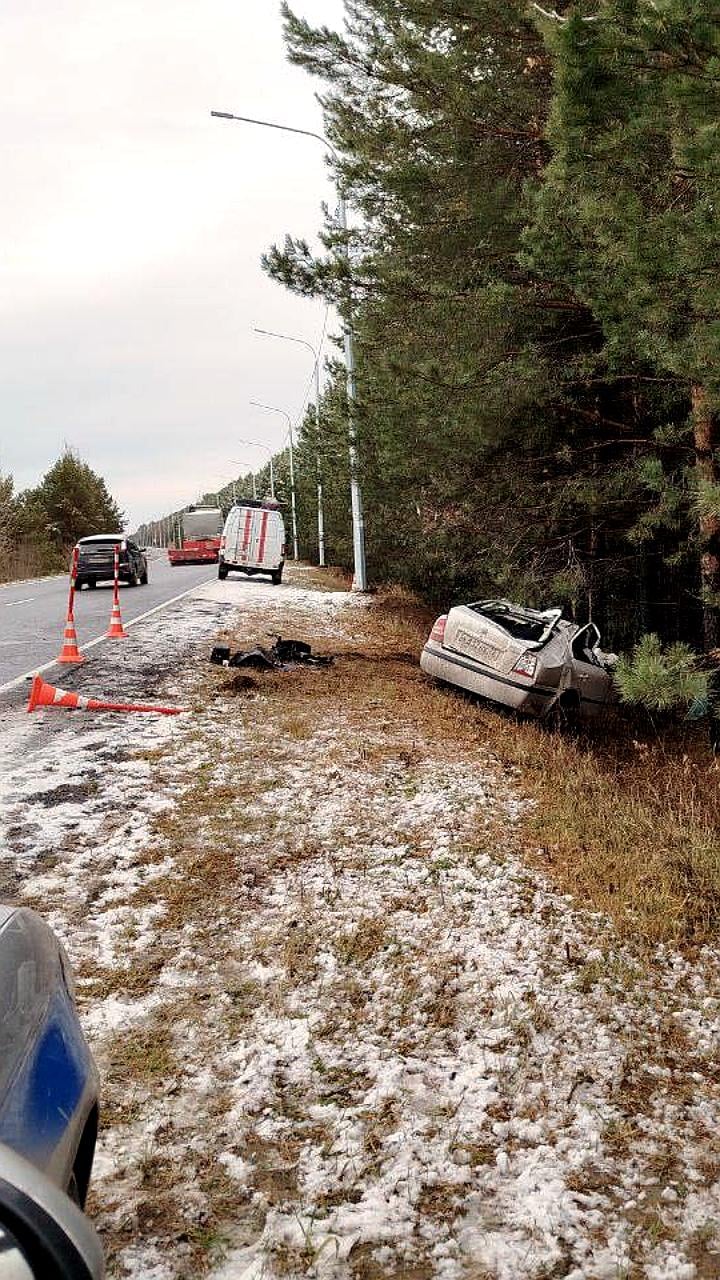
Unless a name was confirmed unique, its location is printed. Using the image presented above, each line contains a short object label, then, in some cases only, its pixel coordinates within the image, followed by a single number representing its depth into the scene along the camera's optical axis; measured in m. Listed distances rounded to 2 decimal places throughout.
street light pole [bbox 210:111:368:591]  13.78
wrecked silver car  9.80
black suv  26.73
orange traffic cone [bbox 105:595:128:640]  14.12
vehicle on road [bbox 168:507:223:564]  48.88
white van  28.53
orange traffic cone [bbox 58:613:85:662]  11.57
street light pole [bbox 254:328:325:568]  31.13
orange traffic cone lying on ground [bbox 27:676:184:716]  9.07
